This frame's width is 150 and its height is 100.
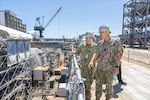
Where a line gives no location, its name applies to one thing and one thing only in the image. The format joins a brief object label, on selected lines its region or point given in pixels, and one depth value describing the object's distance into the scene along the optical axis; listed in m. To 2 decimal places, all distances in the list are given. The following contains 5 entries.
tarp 4.65
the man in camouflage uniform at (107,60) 2.28
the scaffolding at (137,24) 22.27
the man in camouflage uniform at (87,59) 2.76
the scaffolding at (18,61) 4.43
